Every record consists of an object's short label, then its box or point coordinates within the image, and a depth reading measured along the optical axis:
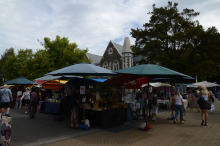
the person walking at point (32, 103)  10.50
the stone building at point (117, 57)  45.06
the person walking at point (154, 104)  9.99
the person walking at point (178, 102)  8.97
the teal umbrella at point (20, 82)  15.06
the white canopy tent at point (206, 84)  16.38
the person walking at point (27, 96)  12.39
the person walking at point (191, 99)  15.48
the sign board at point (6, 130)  4.78
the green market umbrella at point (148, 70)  6.90
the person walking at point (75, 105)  7.66
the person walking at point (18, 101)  15.18
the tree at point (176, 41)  19.70
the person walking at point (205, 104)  8.25
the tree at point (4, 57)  56.58
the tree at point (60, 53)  28.53
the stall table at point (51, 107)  11.98
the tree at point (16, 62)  38.27
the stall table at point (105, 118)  7.69
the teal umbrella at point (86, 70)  7.14
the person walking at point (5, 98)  9.07
